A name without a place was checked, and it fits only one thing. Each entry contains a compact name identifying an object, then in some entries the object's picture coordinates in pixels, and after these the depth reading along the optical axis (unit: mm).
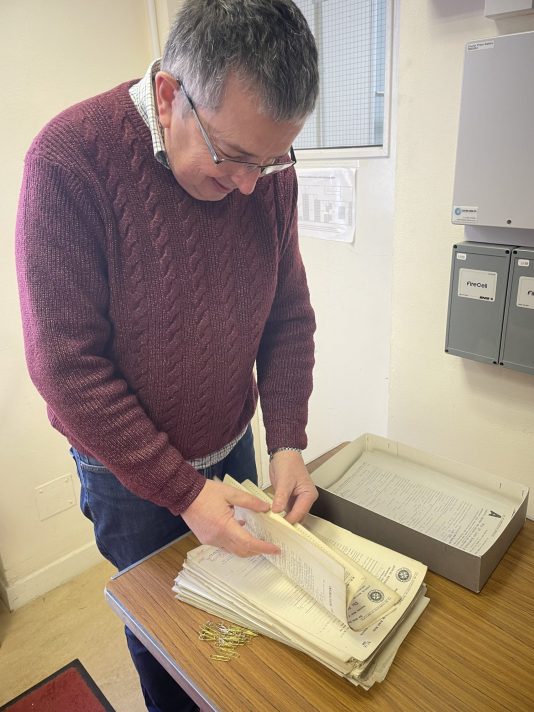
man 696
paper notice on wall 1514
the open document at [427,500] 998
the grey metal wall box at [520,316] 1016
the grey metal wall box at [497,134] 912
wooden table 743
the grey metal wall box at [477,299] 1058
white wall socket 1959
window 1380
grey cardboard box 926
